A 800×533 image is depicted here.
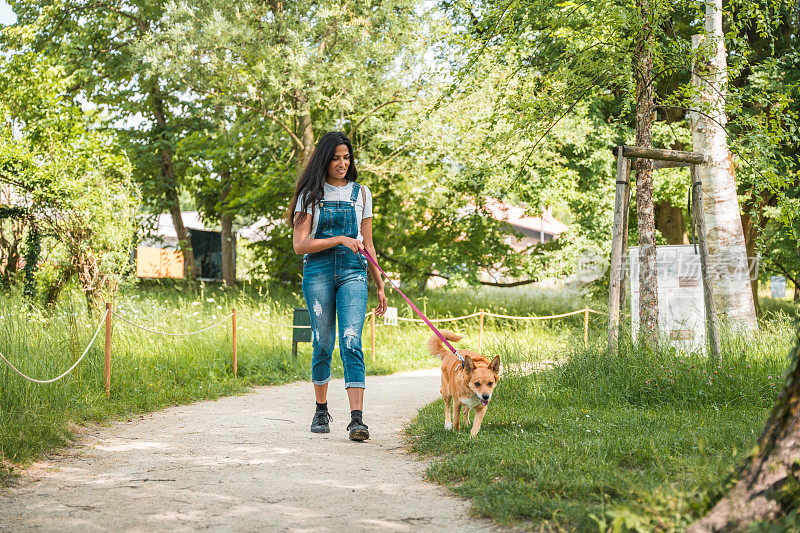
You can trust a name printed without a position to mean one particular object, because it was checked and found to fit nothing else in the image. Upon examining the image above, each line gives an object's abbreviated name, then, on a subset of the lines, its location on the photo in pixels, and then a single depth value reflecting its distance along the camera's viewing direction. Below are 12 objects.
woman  5.60
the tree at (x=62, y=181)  11.79
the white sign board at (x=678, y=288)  10.32
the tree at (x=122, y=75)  21.97
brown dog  5.41
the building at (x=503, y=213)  19.62
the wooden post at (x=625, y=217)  8.45
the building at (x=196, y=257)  29.78
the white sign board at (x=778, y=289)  44.62
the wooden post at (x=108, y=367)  7.43
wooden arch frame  8.12
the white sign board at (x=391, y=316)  13.04
